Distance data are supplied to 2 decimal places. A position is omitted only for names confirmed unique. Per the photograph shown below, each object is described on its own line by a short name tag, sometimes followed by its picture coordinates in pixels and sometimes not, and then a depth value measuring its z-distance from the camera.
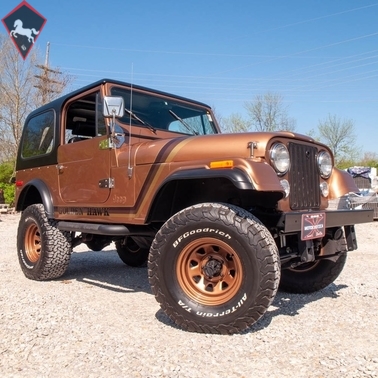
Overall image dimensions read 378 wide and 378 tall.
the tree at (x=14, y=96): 22.59
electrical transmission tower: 23.25
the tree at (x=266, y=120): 20.81
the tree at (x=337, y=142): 29.22
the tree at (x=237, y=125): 19.53
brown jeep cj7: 3.10
